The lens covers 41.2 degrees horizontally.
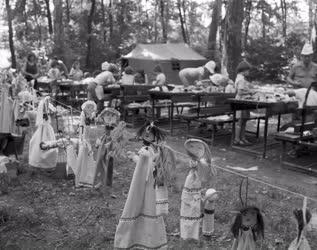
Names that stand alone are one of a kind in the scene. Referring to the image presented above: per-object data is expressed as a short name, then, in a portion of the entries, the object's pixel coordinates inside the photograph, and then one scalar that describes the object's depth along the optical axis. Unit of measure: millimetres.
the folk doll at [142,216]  3119
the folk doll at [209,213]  3277
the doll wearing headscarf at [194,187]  3129
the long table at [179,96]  8398
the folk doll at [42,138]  5246
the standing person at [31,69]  11539
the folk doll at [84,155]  4934
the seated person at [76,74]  14409
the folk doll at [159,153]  3246
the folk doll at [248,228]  2578
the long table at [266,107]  6816
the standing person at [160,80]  10875
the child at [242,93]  7402
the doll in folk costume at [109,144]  4441
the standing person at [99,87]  9938
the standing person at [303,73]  7644
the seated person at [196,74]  10445
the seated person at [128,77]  10953
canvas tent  20766
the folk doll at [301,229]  2295
